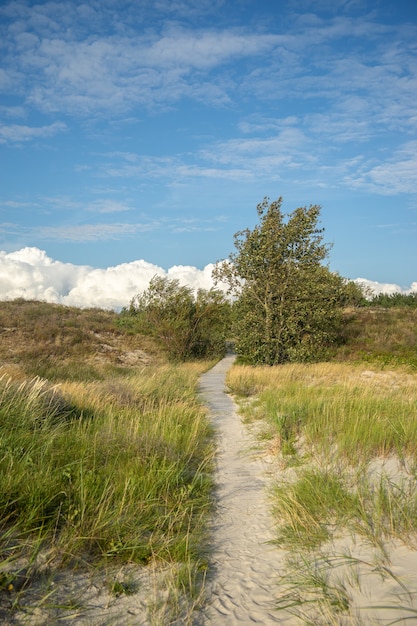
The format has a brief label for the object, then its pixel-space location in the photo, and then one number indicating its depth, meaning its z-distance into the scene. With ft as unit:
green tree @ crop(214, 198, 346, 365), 74.08
